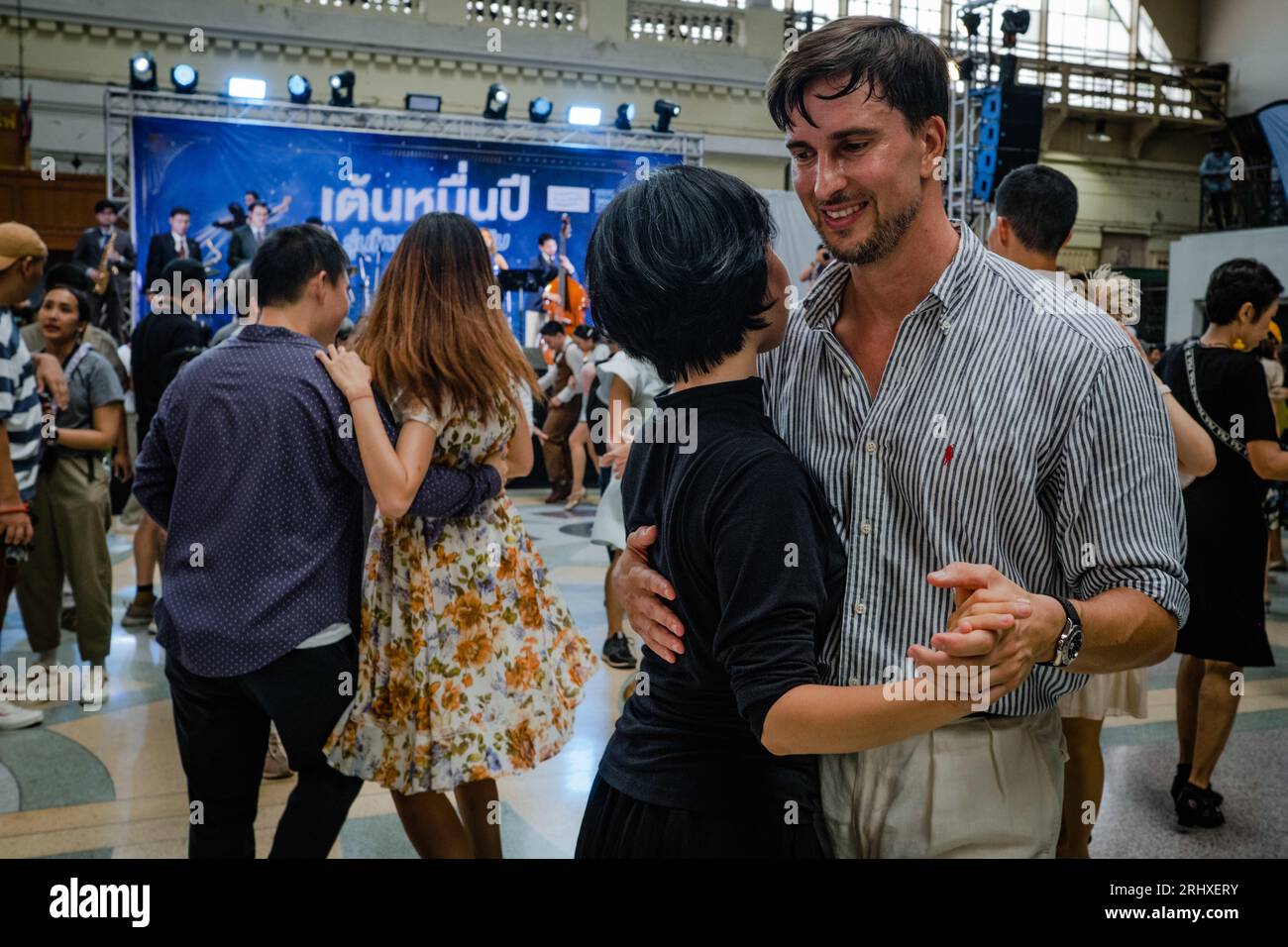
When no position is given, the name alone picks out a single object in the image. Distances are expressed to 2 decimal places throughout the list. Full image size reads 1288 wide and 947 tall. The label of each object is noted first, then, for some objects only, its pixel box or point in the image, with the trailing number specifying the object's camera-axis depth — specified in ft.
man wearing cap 12.55
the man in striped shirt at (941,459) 4.19
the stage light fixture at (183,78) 41.63
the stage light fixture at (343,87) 45.11
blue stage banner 43.21
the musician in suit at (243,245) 38.86
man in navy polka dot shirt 7.55
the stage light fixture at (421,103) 45.57
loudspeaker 31.45
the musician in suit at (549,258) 48.57
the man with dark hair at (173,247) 36.99
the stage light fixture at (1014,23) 35.19
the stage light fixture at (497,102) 46.96
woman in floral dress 8.28
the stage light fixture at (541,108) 49.44
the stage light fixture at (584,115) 52.16
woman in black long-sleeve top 3.97
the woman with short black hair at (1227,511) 11.43
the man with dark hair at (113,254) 37.83
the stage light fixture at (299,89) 44.68
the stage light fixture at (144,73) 40.88
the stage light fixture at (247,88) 45.14
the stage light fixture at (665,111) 48.80
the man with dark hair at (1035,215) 9.52
